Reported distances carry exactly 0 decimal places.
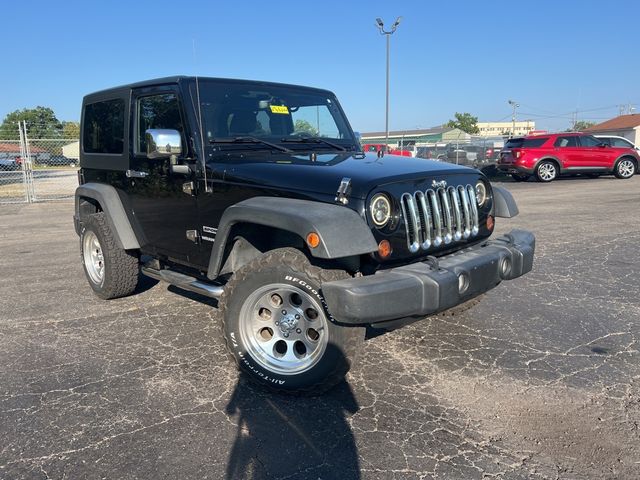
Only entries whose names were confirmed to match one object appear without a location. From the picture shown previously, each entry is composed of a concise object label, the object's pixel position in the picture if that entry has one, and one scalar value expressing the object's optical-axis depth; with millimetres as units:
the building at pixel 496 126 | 131925
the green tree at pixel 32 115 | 67688
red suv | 18812
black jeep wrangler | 3035
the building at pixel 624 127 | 55781
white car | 19641
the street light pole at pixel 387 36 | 27253
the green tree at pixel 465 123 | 101875
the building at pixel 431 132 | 73719
